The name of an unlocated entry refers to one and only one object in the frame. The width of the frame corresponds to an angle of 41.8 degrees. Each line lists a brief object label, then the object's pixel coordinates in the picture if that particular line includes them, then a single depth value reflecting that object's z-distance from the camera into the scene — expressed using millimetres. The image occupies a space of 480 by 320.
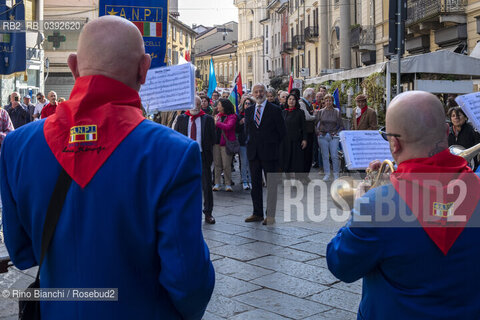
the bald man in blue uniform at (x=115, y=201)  1764
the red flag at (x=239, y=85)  18272
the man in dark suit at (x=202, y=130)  8539
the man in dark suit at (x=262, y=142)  8305
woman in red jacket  11391
